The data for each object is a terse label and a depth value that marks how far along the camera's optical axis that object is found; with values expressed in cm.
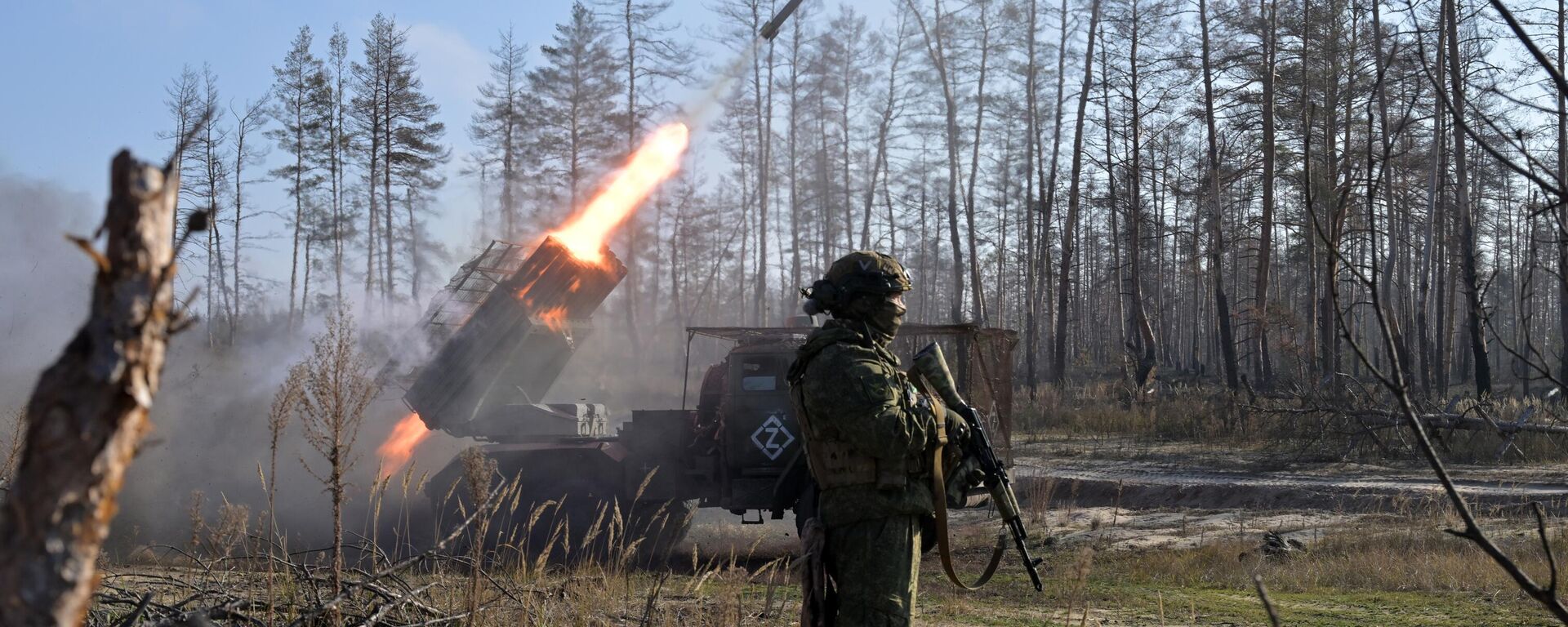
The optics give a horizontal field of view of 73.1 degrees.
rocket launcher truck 969
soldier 394
